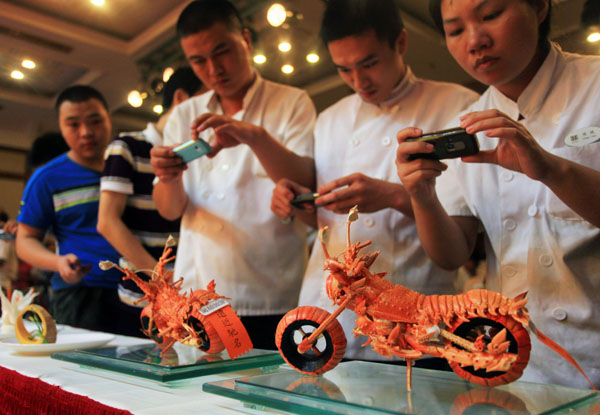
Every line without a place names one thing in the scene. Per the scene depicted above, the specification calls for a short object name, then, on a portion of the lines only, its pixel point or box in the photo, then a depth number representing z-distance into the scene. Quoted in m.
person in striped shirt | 1.79
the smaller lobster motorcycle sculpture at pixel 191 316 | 0.99
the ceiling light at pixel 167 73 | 2.20
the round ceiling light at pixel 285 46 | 1.82
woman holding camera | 0.99
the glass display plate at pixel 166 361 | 0.91
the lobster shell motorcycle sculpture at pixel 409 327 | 0.70
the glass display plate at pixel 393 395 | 0.65
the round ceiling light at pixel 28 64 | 2.48
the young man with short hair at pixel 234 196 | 1.58
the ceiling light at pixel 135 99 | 2.39
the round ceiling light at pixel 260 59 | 1.88
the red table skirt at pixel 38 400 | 0.75
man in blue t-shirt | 2.00
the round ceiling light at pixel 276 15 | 1.80
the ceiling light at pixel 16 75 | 2.54
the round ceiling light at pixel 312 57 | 1.71
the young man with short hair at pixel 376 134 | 1.32
